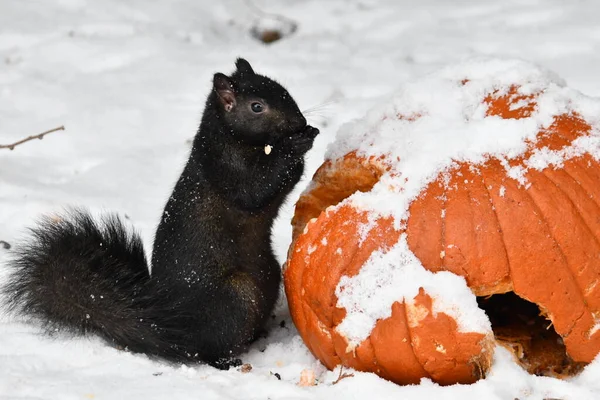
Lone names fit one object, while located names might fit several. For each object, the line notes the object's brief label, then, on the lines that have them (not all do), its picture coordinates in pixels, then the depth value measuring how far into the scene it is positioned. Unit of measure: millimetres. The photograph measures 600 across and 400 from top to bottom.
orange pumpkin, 5867
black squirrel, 6852
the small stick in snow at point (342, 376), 6203
